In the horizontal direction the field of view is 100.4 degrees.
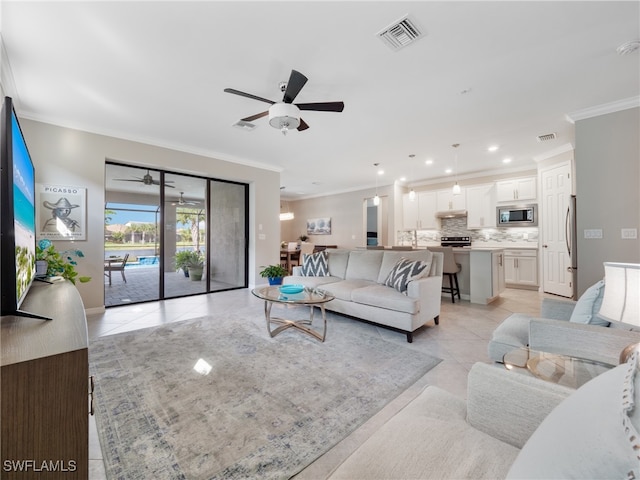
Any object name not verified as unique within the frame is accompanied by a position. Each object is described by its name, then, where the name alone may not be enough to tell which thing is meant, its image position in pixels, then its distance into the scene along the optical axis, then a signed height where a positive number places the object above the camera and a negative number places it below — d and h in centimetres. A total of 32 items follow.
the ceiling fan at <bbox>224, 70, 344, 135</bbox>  248 +130
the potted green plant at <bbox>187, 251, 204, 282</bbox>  517 -47
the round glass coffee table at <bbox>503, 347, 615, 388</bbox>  122 -63
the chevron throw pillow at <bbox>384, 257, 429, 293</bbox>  310 -38
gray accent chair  132 -54
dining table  814 -48
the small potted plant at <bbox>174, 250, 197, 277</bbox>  493 -33
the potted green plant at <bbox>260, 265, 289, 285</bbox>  466 -57
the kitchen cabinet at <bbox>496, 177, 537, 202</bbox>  564 +112
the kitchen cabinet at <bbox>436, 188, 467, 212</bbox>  657 +103
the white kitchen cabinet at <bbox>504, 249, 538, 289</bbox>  556 -58
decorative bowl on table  293 -53
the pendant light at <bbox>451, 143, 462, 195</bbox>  462 +166
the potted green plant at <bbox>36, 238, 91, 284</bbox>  204 -17
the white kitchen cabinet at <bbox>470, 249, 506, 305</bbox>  430 -56
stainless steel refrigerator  353 -6
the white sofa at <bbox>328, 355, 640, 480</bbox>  48 -56
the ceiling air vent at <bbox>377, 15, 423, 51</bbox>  201 +164
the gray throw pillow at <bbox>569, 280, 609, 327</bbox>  158 -41
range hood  659 +70
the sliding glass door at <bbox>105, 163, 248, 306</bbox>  443 +13
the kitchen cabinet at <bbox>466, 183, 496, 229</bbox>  618 +83
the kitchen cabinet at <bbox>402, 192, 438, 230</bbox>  706 +80
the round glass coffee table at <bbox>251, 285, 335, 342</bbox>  275 -61
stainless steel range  663 -2
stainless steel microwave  565 +56
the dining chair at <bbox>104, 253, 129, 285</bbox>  446 -43
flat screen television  86 +7
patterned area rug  132 -105
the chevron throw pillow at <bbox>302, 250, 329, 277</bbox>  424 -40
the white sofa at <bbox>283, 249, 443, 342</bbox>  284 -59
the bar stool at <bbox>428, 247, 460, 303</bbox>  448 -44
